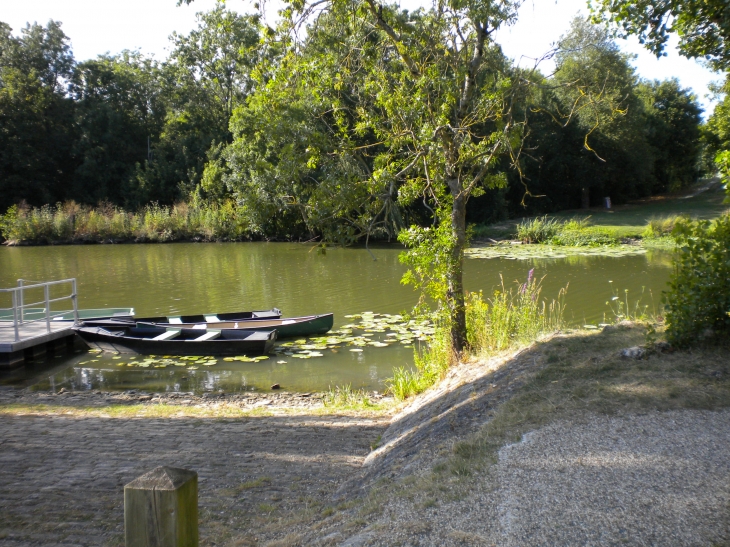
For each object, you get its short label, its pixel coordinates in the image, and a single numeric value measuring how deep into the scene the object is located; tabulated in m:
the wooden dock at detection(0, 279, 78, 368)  12.25
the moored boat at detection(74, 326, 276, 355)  12.34
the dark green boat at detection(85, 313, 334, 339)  13.51
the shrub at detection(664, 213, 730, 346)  5.81
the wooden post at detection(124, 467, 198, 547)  2.36
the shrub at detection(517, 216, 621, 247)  30.45
